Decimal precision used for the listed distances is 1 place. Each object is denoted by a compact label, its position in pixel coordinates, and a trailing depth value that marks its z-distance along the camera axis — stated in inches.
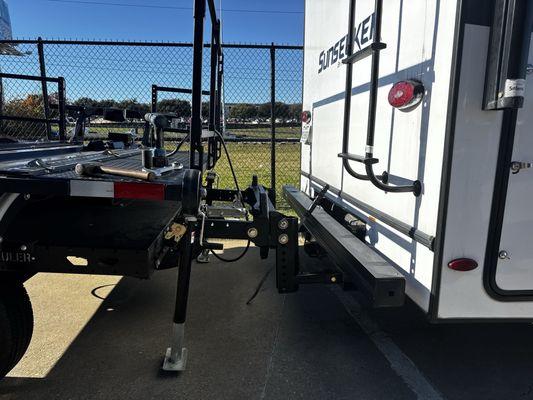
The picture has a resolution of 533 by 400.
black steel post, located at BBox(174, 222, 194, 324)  89.4
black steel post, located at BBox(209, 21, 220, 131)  134.0
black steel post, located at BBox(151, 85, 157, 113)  216.4
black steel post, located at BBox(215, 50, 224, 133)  149.2
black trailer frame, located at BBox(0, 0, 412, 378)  76.2
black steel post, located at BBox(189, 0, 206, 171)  81.7
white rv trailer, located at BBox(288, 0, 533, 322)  68.1
